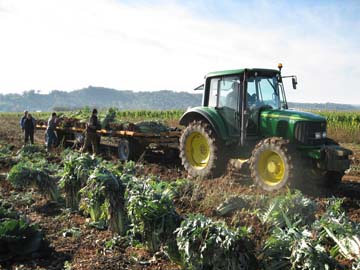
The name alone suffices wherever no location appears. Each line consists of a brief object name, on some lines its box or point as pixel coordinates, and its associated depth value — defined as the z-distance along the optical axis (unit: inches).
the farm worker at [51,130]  552.8
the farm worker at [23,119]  600.5
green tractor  291.4
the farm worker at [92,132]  487.5
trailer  434.6
